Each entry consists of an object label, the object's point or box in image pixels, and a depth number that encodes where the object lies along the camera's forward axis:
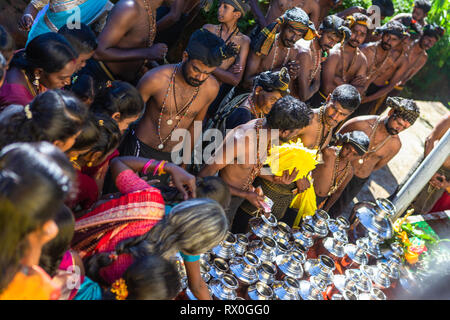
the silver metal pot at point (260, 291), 2.16
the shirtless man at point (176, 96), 2.99
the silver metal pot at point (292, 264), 2.41
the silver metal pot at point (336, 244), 2.74
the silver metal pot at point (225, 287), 2.08
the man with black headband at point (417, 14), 6.44
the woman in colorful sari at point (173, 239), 1.79
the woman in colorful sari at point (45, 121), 1.86
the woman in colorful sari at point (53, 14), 3.40
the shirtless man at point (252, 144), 2.94
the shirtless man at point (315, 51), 4.59
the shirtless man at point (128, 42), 3.34
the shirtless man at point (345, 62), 5.10
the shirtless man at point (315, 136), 3.42
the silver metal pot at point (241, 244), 2.41
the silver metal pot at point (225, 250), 2.33
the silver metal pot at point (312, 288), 2.29
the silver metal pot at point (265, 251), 2.43
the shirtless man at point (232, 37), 4.05
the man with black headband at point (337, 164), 3.54
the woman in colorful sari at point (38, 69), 2.44
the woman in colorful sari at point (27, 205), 1.22
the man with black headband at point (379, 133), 4.01
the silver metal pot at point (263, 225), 2.59
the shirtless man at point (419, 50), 6.30
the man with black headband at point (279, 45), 4.16
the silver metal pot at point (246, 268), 2.23
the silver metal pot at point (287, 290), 2.21
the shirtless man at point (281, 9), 5.06
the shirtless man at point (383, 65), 5.59
